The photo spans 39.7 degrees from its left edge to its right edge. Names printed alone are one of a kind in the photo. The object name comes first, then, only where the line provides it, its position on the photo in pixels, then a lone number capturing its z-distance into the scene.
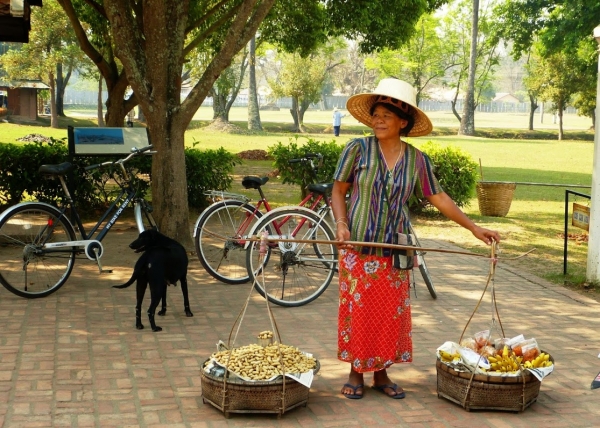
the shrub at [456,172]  14.30
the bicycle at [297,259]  7.74
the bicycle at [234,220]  8.20
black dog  6.49
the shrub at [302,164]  13.45
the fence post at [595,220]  8.36
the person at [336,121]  51.66
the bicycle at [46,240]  7.55
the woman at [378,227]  5.07
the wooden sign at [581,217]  8.68
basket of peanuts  4.74
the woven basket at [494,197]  14.39
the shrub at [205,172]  13.08
